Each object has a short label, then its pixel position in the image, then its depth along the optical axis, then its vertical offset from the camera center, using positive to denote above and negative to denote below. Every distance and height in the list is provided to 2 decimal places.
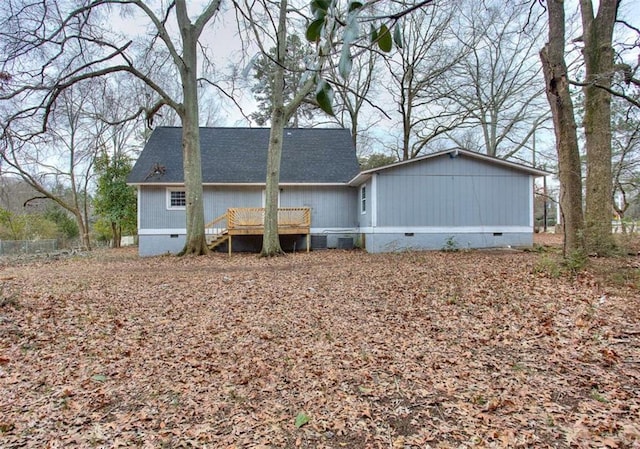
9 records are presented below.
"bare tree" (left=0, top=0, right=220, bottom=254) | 8.81 +4.99
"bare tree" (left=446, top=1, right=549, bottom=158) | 17.77 +7.62
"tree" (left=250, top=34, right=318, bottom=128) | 21.92 +7.39
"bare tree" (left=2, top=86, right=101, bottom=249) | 15.56 +3.41
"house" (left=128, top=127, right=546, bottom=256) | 11.98 +1.20
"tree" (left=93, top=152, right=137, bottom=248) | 17.36 +1.88
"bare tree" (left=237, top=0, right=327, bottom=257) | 11.38 +2.03
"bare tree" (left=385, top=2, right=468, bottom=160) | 17.48 +7.49
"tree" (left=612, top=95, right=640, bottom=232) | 10.70 +2.77
